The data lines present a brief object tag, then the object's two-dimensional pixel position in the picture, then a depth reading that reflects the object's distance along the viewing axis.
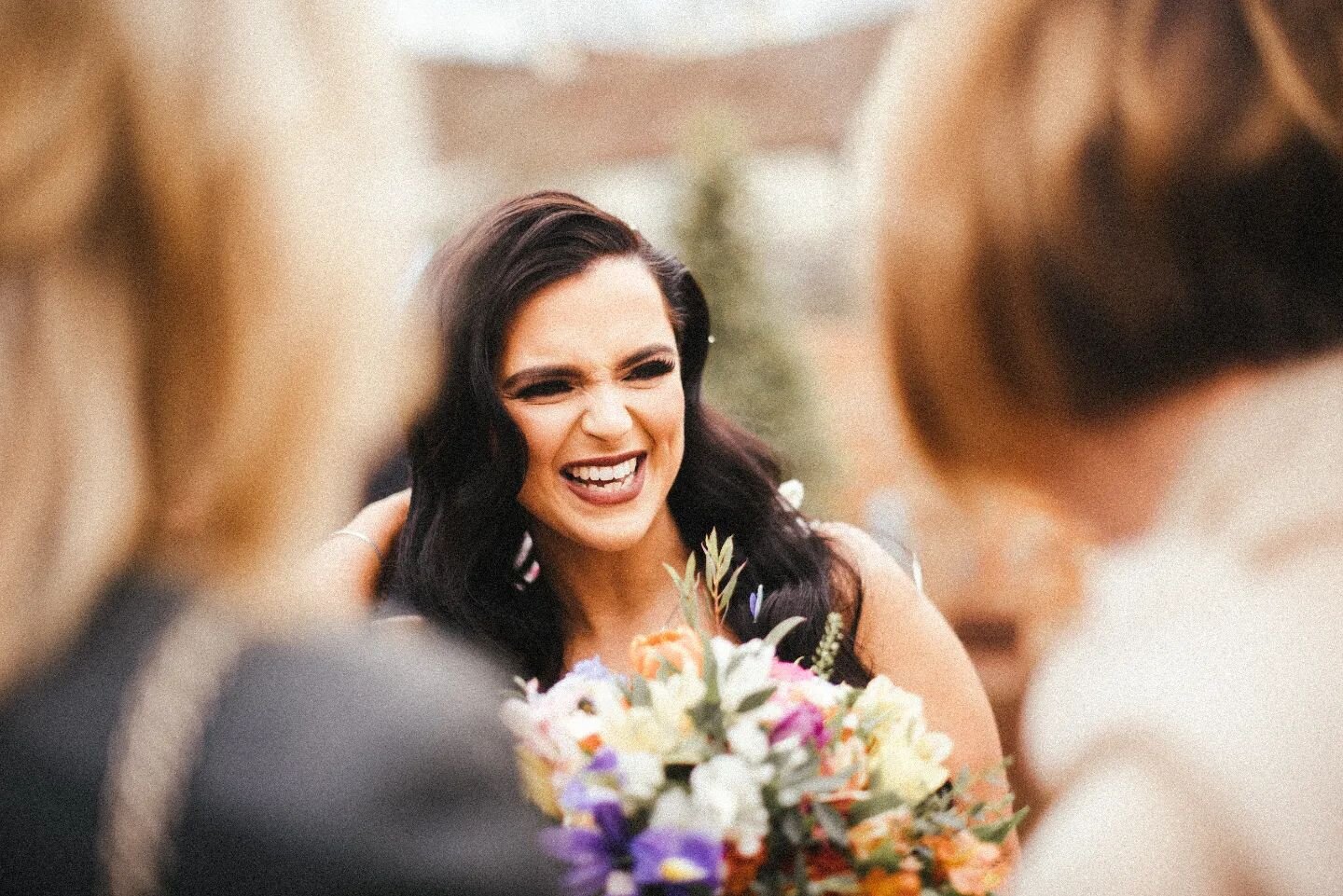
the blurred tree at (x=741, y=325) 6.83
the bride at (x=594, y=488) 2.04
